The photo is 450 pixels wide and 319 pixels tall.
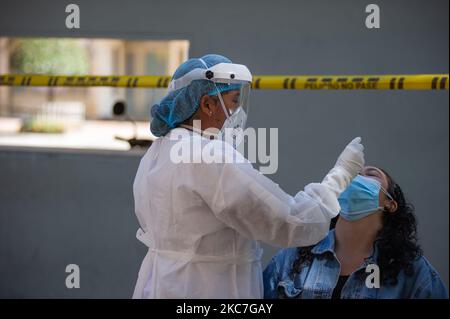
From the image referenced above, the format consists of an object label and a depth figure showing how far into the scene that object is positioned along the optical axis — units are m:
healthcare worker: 5.42
